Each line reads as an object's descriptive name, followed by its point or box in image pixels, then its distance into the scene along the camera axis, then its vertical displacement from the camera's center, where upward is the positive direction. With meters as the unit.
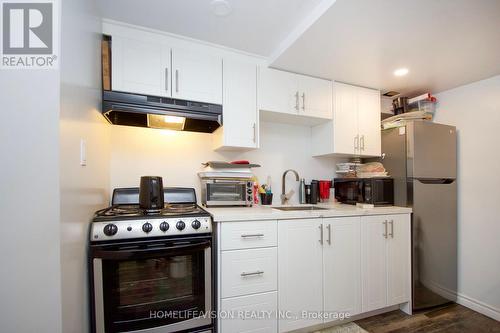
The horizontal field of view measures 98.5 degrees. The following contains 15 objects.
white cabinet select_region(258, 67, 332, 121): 1.95 +0.68
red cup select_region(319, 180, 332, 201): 2.42 -0.27
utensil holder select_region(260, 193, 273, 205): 2.13 -0.32
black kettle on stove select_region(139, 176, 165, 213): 1.46 -0.19
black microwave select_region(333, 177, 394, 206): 2.09 -0.25
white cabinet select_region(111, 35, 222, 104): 1.53 +0.73
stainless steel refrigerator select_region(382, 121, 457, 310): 2.00 -0.31
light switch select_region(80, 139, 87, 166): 1.07 +0.08
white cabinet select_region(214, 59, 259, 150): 1.81 +0.50
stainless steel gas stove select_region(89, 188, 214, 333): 1.20 -0.64
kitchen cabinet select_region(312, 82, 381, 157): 2.20 +0.42
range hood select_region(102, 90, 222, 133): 1.50 +0.41
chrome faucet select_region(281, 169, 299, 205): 2.26 -0.29
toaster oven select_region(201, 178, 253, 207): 1.83 -0.22
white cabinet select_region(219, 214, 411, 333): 1.45 -0.80
